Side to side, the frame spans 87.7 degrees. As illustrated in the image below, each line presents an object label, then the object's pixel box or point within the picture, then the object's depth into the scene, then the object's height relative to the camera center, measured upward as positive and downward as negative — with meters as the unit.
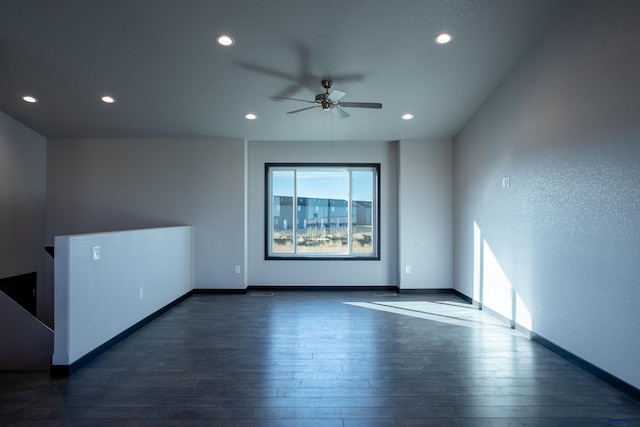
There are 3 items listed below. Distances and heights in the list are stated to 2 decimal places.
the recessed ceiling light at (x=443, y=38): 3.28 +1.77
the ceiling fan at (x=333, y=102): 3.53 +1.26
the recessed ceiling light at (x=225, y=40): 3.27 +1.75
